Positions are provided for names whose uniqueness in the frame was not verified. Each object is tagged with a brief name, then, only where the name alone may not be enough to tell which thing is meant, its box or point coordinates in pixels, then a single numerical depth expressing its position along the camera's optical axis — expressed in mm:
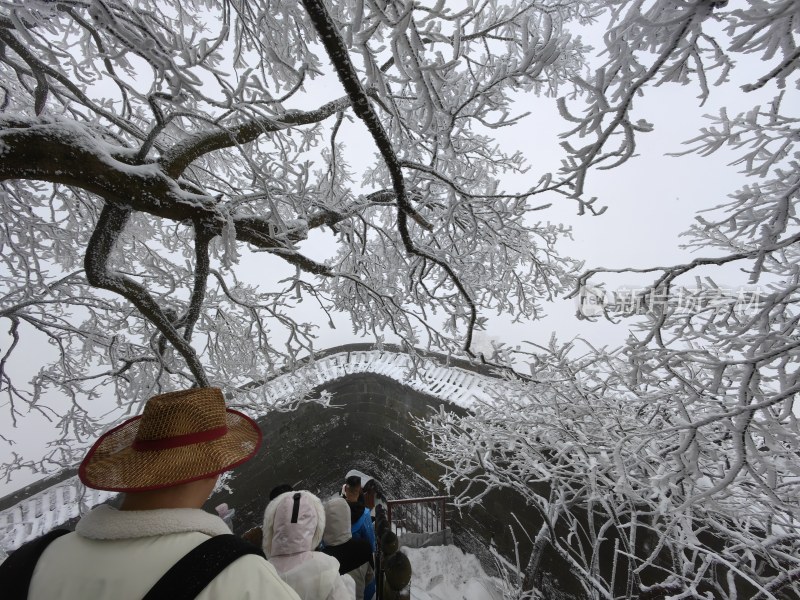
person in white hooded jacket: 2121
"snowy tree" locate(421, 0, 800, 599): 1228
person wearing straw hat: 879
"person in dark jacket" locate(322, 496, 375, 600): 3152
